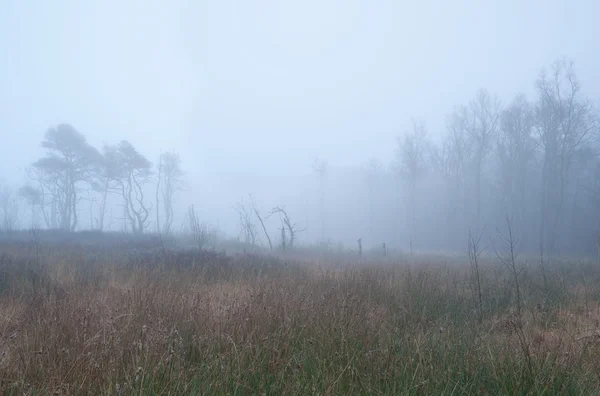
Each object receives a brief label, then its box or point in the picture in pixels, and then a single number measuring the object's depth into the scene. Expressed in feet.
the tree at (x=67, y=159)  114.34
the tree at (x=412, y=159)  132.05
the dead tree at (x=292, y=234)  76.81
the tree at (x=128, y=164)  126.11
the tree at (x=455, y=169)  123.54
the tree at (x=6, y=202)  188.16
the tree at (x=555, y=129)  86.07
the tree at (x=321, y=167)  167.32
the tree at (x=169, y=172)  150.10
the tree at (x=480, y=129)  109.19
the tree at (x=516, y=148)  102.28
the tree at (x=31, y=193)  135.74
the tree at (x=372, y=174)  175.22
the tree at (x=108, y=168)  126.21
